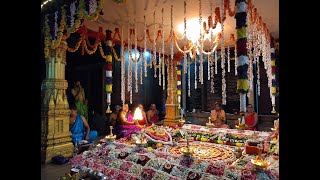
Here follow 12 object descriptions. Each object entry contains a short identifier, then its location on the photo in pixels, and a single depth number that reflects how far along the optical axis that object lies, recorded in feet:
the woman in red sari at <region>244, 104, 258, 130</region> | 23.04
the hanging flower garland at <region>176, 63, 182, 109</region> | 28.31
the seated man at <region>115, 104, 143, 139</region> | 19.66
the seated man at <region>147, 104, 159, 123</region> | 30.27
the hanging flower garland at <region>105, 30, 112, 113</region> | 16.74
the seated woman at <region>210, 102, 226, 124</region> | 26.32
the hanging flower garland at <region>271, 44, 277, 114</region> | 21.23
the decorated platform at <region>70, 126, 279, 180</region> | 9.37
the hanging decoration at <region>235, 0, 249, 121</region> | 8.13
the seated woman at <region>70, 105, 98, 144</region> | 18.68
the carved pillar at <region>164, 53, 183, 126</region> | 27.48
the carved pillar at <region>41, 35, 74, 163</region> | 15.93
